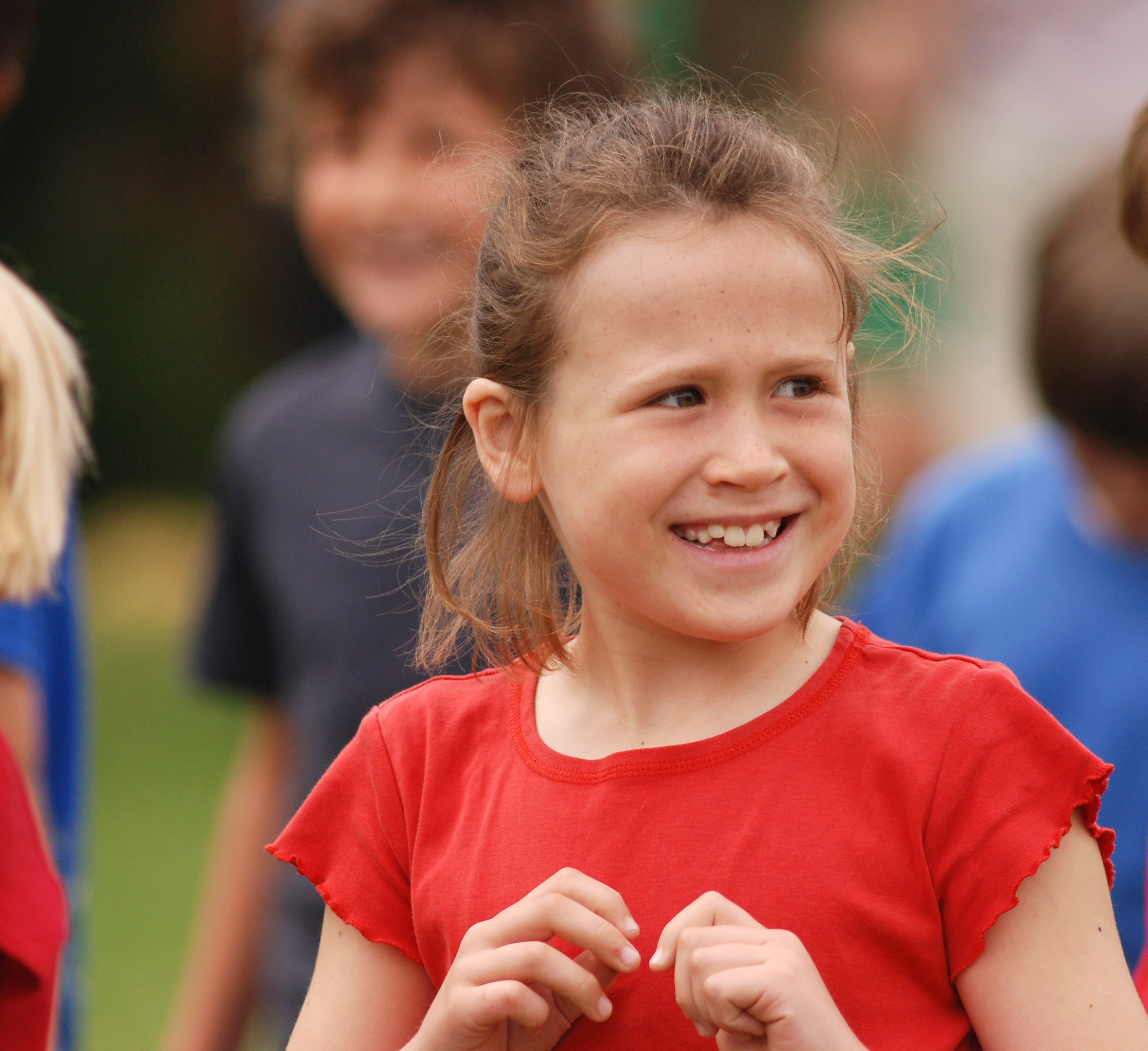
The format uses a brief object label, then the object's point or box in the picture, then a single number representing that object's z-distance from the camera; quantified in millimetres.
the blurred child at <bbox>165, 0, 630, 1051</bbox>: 5895
